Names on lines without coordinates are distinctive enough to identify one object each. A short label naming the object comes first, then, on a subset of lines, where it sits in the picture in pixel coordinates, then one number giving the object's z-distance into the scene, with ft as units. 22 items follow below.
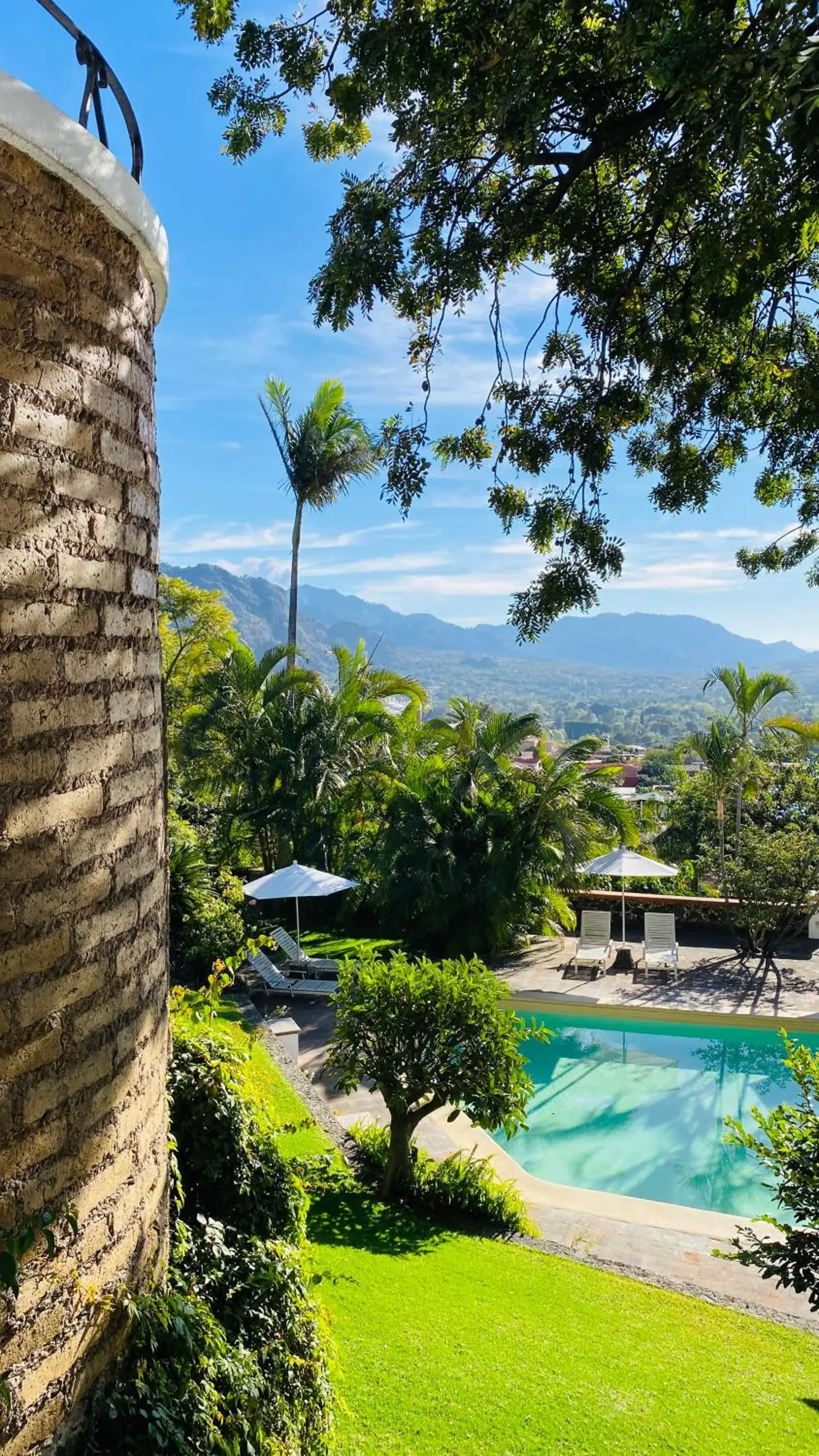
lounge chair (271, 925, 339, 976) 45.88
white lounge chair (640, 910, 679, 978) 48.62
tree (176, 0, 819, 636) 14.42
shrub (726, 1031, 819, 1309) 14.61
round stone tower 6.73
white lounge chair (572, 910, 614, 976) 48.85
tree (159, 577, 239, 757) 83.51
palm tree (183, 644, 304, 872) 57.11
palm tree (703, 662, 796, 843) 60.75
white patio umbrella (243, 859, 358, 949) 45.80
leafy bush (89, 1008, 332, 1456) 8.45
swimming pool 31.76
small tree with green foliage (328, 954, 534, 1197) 23.97
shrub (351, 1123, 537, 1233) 25.59
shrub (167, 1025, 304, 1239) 14.05
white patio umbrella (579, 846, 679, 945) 49.73
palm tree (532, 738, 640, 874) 49.70
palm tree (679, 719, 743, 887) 60.90
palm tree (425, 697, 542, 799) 52.03
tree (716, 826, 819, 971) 48.11
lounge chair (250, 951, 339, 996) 42.80
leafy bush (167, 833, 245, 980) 40.14
